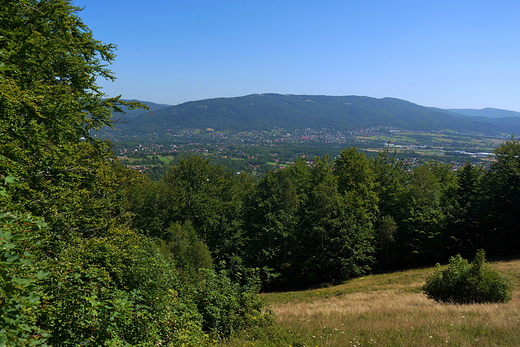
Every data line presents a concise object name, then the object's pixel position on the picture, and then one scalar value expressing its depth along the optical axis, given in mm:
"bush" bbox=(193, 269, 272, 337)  9195
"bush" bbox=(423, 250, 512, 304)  11727
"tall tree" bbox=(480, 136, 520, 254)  31281
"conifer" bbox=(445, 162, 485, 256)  32812
